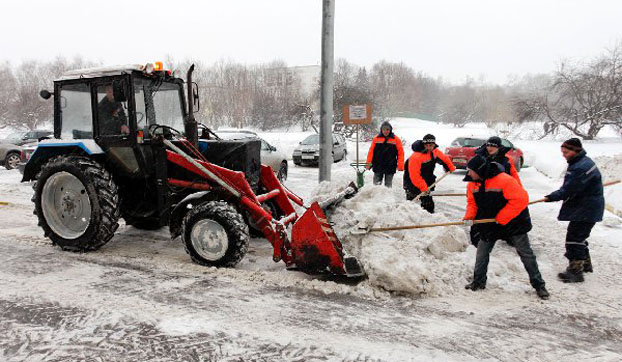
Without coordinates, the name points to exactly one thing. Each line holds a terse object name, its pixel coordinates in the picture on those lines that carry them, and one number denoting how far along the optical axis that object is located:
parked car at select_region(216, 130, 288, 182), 12.13
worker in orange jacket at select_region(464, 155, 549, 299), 4.08
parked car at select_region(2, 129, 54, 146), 15.92
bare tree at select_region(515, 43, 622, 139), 22.69
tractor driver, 5.11
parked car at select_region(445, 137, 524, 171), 14.98
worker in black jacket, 4.57
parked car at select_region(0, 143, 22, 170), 14.15
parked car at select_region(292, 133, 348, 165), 16.94
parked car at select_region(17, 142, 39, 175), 13.25
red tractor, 4.57
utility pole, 7.19
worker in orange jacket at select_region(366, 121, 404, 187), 7.96
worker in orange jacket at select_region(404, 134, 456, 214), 6.48
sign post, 9.45
